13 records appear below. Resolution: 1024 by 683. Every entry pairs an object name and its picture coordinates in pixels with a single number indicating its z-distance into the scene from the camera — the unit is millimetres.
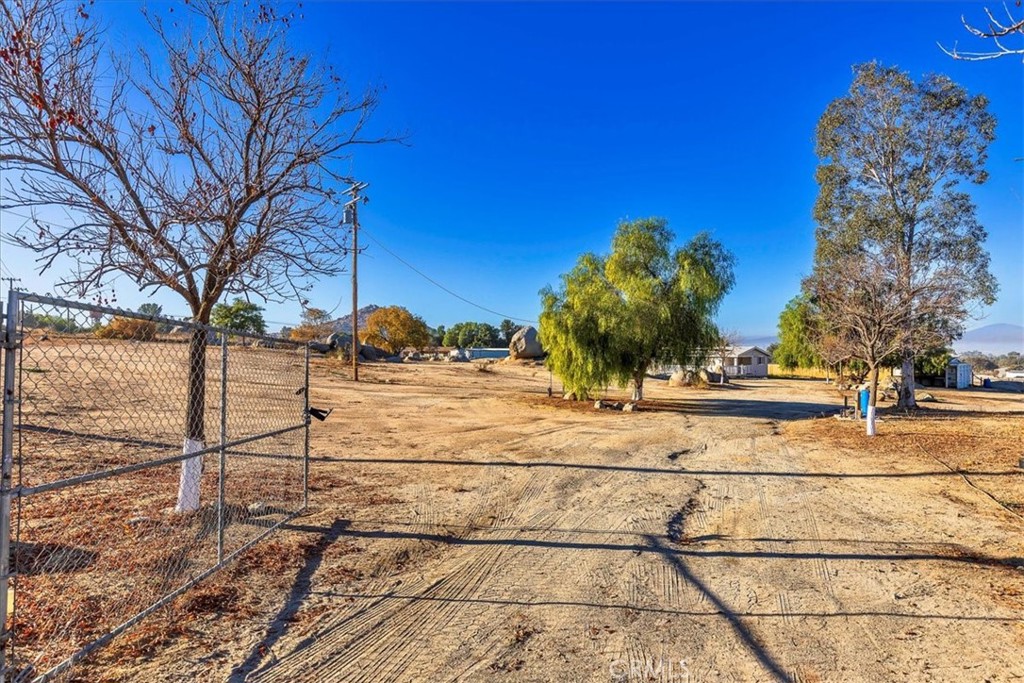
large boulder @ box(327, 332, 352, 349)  42206
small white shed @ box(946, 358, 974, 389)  41281
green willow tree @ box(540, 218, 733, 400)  19969
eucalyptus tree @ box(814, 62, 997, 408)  18734
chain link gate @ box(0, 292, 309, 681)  2995
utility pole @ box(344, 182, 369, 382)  27783
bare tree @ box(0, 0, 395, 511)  4133
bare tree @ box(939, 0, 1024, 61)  3303
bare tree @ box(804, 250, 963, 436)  16203
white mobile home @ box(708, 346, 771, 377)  56019
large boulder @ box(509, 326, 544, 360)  46719
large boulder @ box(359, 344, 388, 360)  45509
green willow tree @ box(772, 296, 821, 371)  44166
